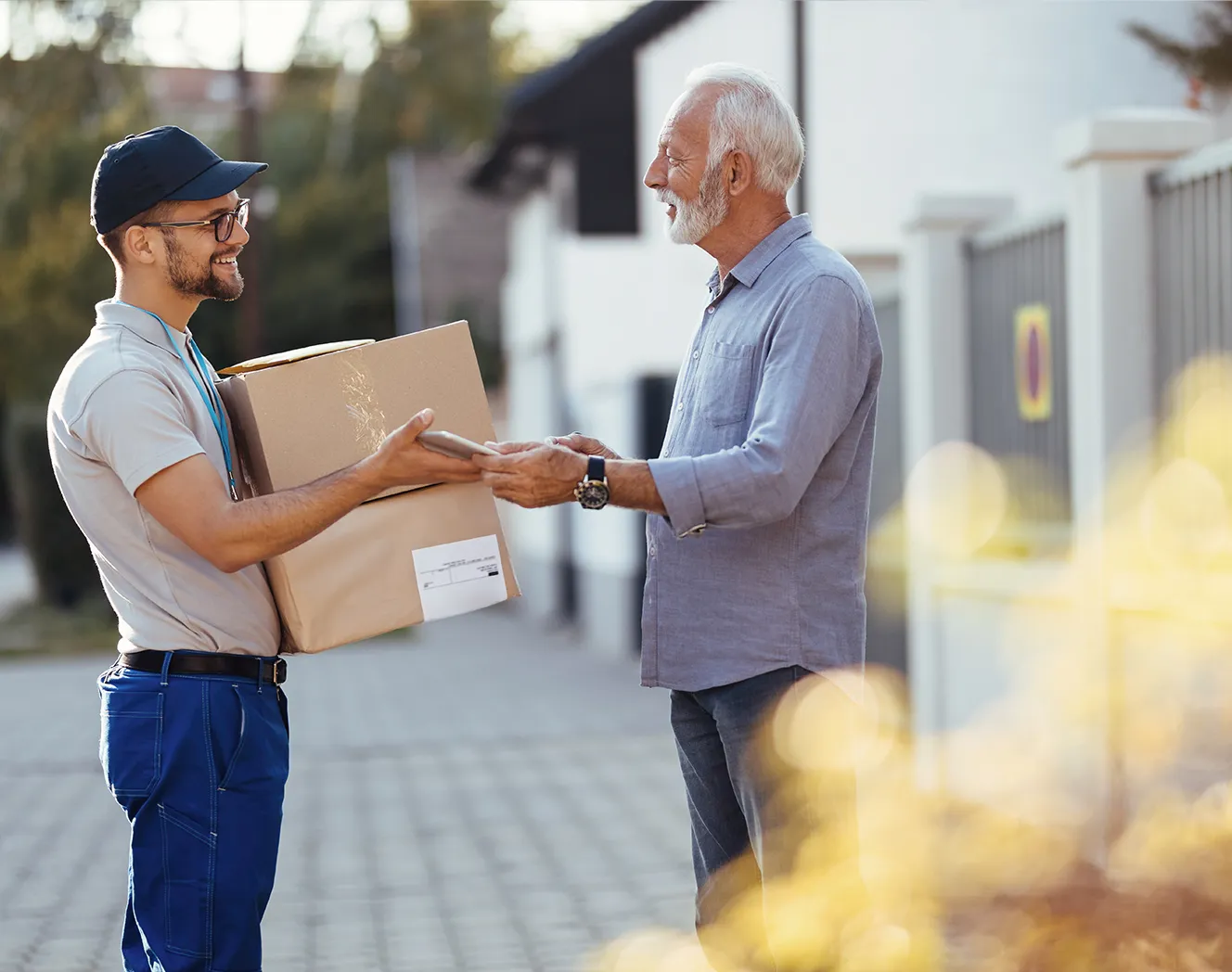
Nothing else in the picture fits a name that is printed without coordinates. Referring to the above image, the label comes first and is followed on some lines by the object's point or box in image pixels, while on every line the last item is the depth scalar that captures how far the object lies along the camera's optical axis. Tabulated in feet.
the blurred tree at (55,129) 77.71
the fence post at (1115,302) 19.44
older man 9.29
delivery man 9.13
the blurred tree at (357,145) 117.80
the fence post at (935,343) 24.98
